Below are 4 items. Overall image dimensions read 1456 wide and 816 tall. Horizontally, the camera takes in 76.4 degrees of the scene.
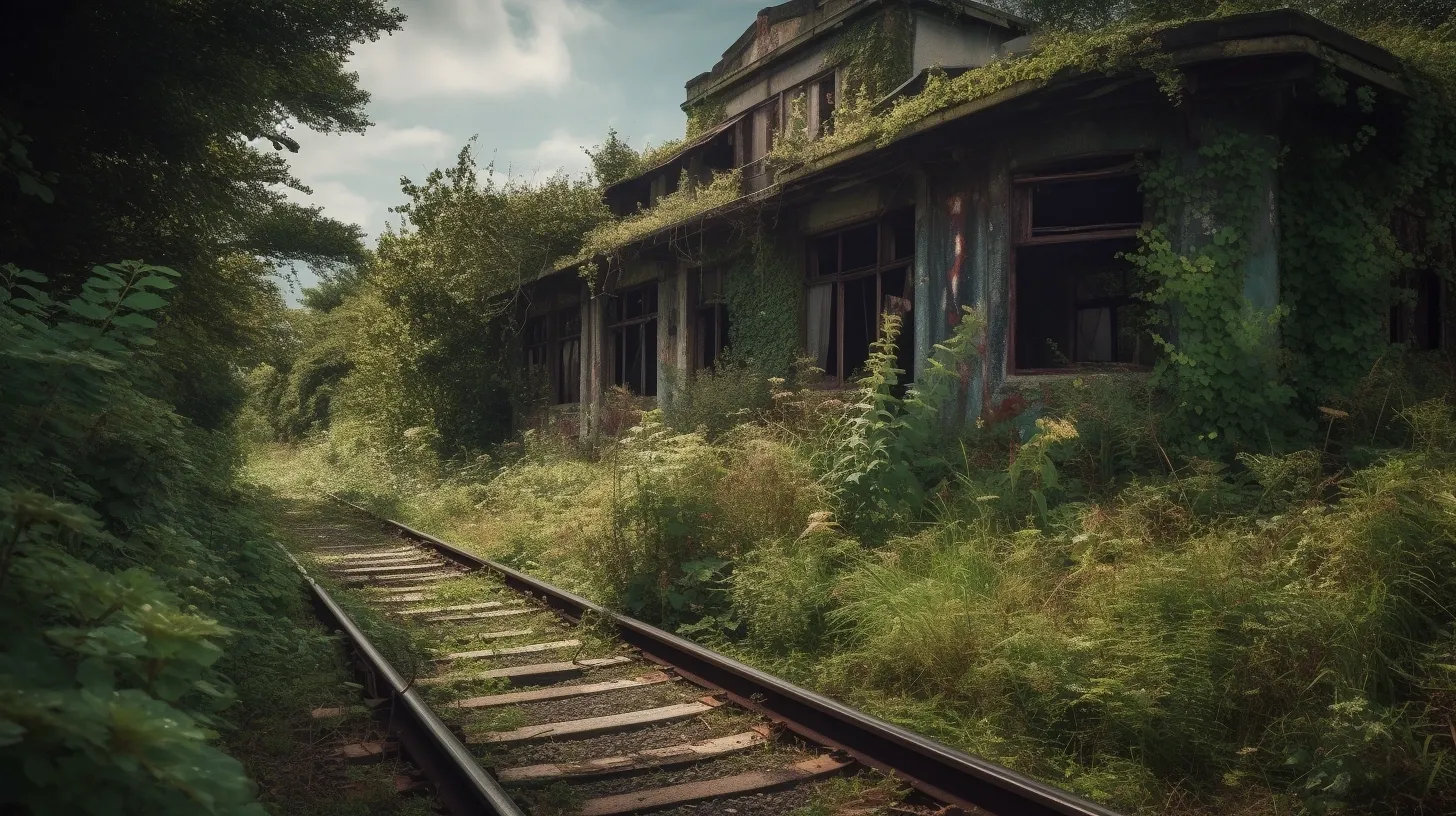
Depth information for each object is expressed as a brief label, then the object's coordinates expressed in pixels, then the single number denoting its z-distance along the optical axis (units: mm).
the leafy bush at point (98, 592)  1974
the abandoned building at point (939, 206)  9164
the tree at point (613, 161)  24000
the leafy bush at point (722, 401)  12750
